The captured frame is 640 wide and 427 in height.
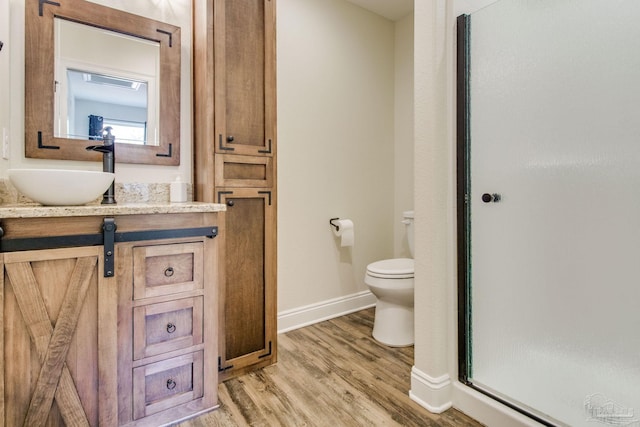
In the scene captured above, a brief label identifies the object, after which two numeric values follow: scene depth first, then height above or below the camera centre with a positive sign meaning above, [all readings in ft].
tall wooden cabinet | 5.92 +1.08
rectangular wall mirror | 5.31 +2.28
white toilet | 7.45 -1.97
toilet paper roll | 9.03 -0.45
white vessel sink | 4.09 +0.38
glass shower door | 3.87 +0.09
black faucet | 5.39 +0.90
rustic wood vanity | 3.94 -1.28
